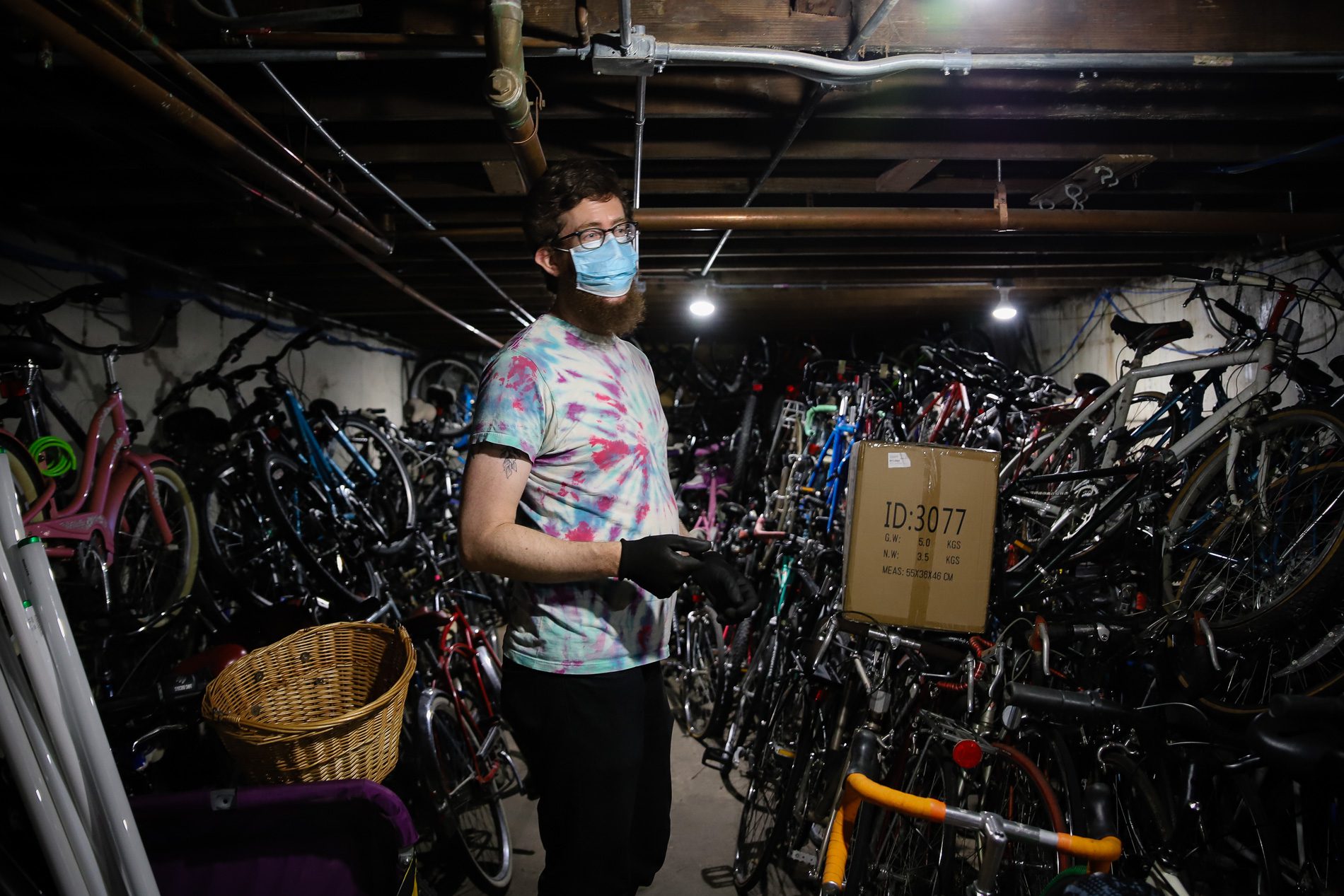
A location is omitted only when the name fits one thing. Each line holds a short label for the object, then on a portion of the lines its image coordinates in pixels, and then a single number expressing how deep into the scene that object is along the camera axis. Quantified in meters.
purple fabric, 1.42
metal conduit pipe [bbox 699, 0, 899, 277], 1.83
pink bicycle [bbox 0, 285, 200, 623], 2.60
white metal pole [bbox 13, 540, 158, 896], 1.13
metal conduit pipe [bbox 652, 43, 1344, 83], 2.02
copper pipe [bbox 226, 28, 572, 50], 1.95
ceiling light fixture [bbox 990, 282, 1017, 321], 5.70
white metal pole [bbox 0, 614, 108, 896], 1.09
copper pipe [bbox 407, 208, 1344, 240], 3.24
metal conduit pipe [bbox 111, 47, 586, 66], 2.00
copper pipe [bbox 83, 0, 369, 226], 1.65
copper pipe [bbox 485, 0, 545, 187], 1.71
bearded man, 1.29
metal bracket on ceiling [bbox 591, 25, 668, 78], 1.98
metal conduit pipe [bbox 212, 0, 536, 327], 2.09
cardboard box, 2.42
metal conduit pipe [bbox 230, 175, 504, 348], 2.81
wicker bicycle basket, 1.58
